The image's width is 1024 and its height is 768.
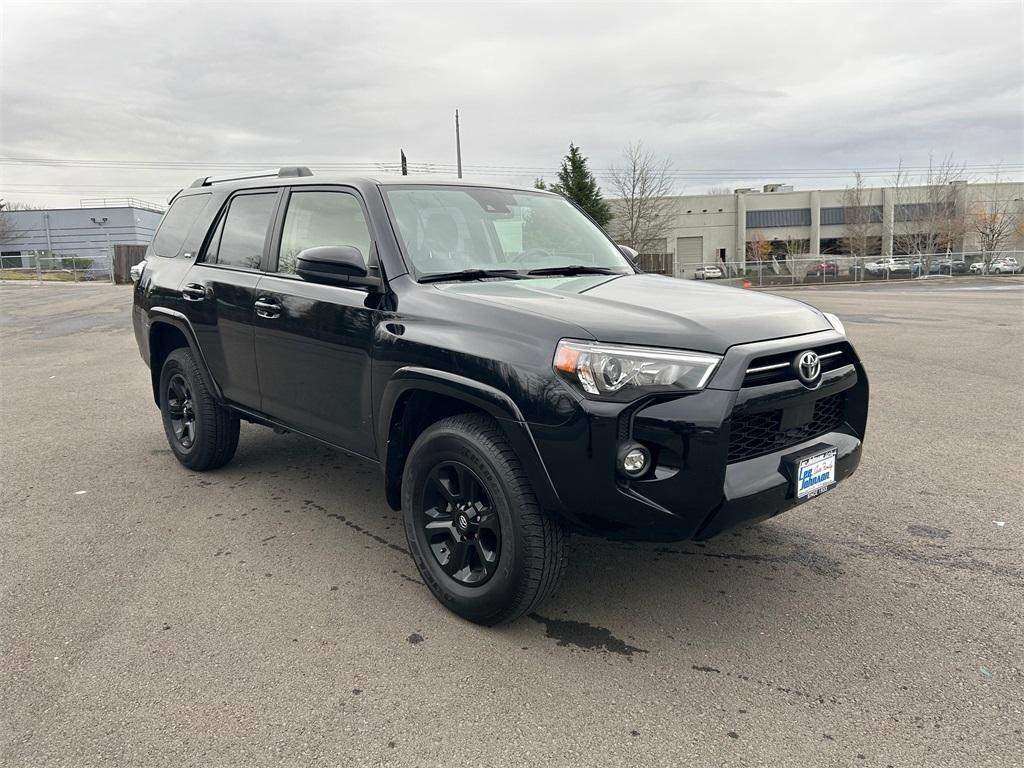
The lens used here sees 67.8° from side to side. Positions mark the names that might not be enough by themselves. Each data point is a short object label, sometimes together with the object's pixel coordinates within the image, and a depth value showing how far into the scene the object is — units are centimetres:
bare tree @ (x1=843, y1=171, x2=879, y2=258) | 5759
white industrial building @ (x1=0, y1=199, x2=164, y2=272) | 6669
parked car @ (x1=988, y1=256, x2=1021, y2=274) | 4219
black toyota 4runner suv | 264
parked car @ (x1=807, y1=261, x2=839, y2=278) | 4050
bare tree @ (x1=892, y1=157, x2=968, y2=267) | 5166
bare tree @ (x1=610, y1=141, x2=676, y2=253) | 4828
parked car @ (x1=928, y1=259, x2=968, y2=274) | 4128
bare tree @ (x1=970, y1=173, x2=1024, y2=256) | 5256
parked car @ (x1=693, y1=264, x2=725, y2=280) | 4641
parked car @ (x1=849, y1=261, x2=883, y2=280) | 3984
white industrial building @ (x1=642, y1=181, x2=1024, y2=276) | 7212
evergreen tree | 4059
